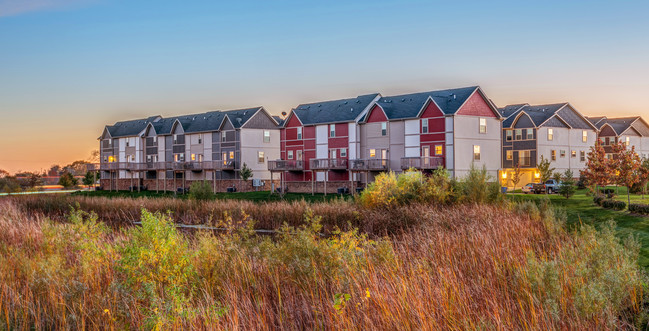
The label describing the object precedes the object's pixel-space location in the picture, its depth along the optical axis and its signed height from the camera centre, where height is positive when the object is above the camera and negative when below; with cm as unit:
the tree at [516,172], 5059 -160
